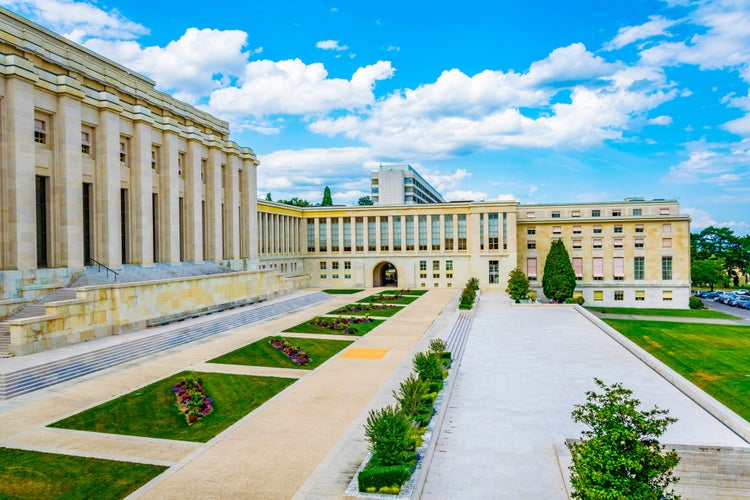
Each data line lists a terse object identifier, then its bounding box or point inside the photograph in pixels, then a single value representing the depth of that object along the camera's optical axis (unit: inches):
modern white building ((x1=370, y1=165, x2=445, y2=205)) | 4692.4
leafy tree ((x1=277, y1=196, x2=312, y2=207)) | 5119.1
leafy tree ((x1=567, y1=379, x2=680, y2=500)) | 389.7
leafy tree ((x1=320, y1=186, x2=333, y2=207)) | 4387.3
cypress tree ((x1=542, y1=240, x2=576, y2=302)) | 2306.8
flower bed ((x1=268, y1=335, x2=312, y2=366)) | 1080.2
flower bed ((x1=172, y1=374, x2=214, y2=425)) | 739.4
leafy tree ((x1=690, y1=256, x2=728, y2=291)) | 3740.2
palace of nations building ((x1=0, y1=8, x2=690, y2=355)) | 1160.5
